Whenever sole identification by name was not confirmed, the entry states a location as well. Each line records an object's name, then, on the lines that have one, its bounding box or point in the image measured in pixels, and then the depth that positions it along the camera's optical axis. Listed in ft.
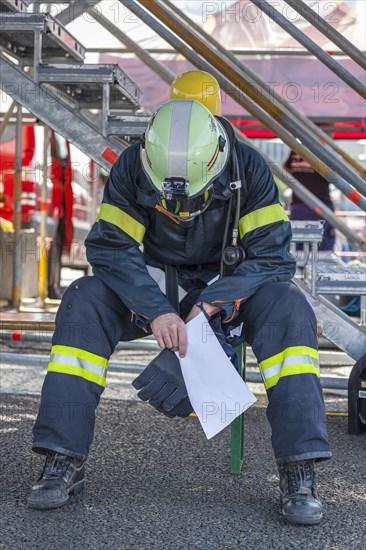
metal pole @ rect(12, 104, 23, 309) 26.11
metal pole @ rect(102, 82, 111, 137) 15.53
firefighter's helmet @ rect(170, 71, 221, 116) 12.76
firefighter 9.50
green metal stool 11.14
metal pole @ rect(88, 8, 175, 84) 20.77
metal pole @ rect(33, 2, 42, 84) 15.37
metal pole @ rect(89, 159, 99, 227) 33.93
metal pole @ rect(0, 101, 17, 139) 26.66
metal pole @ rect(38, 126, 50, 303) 28.84
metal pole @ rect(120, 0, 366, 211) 15.83
